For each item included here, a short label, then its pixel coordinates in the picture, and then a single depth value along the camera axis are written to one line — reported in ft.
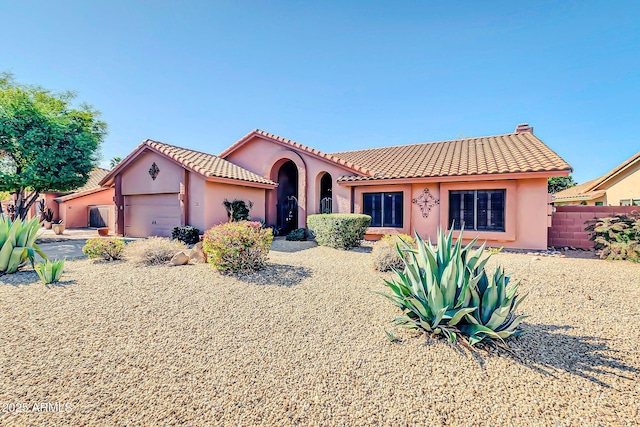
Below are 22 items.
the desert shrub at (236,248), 23.11
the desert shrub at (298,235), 46.21
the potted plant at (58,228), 62.35
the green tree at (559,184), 127.47
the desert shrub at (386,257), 24.68
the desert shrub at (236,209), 47.44
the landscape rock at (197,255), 27.07
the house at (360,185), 37.76
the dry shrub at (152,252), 26.45
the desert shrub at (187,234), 42.98
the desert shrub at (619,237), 28.48
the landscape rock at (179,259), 25.68
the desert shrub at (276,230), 52.20
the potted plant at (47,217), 78.20
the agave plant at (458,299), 12.17
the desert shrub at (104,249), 28.09
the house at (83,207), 80.94
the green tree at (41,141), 45.37
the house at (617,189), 55.83
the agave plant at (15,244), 22.92
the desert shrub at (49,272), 20.25
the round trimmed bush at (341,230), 36.94
